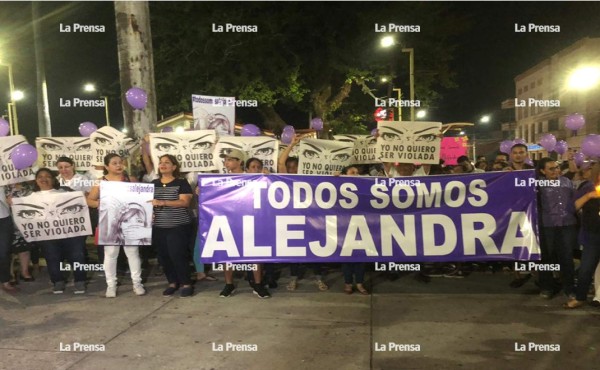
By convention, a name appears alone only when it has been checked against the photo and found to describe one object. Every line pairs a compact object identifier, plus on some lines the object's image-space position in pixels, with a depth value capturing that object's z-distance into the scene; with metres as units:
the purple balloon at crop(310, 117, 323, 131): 11.38
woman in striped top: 6.09
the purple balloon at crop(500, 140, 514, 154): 9.85
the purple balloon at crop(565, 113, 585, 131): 9.77
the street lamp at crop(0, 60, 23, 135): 15.50
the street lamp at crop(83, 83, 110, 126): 23.17
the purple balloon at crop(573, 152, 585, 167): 7.57
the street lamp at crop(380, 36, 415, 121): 18.00
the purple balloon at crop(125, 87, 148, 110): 7.35
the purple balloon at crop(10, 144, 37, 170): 6.33
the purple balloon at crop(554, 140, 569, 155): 10.42
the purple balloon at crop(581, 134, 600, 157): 5.77
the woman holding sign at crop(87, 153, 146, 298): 6.21
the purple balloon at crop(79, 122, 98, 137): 9.01
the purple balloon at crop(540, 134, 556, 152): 9.84
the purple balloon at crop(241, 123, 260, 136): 8.41
